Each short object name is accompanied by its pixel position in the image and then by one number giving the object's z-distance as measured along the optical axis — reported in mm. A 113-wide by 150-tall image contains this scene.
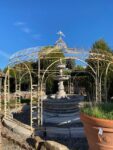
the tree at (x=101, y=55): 3858
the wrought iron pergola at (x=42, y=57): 3514
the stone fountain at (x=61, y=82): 5069
